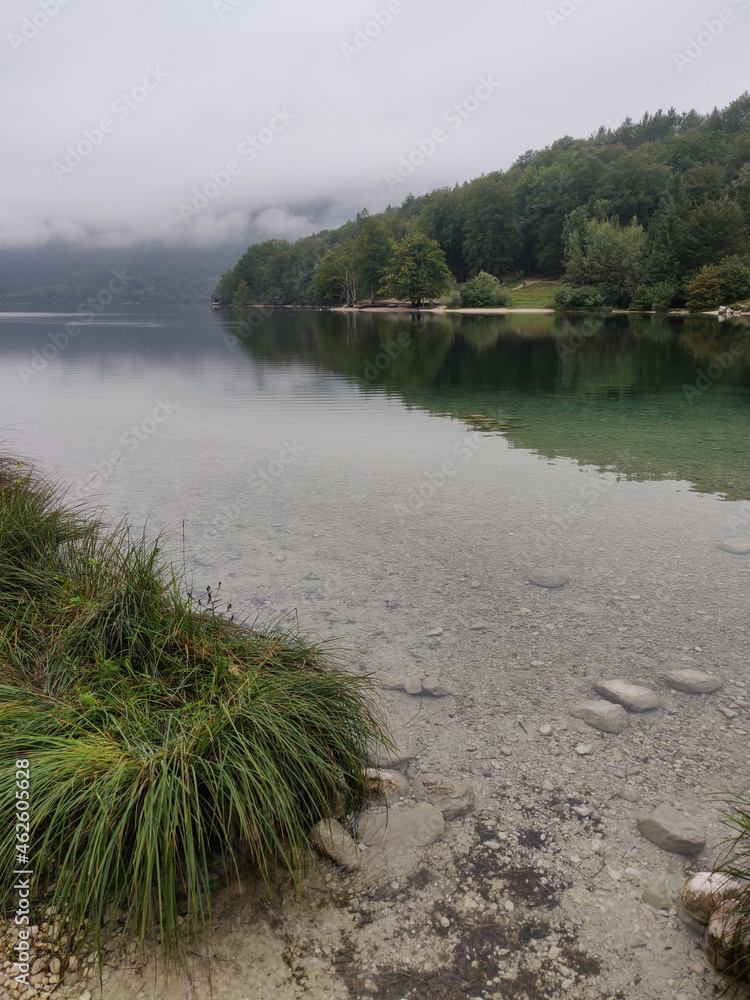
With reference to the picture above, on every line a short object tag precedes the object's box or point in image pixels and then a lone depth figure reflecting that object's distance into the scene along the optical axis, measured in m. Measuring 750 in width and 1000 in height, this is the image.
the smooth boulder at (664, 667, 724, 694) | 5.55
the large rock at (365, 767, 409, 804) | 4.25
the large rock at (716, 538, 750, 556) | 8.66
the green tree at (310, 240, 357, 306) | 122.88
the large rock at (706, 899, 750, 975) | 2.90
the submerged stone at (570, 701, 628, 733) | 5.05
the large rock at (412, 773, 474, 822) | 4.19
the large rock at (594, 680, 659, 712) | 5.29
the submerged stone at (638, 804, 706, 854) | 3.85
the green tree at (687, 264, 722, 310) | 72.44
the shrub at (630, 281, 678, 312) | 79.25
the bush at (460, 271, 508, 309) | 96.94
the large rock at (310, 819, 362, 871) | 3.69
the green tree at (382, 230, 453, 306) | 101.69
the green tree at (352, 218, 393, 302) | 113.83
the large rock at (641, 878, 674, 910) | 3.47
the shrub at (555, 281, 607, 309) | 87.00
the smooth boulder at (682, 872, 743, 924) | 3.20
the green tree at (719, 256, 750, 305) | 71.12
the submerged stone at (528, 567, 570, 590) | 7.80
